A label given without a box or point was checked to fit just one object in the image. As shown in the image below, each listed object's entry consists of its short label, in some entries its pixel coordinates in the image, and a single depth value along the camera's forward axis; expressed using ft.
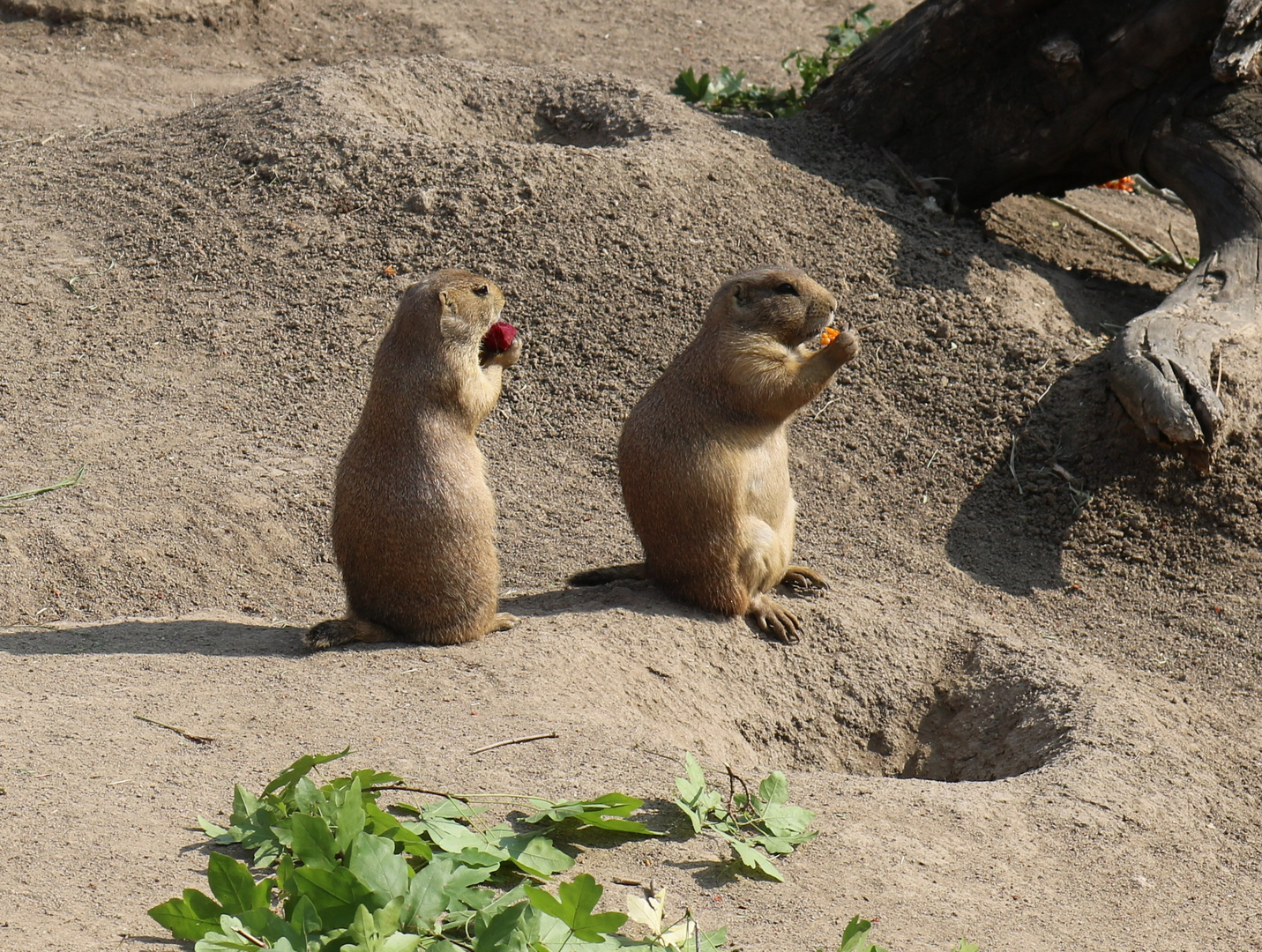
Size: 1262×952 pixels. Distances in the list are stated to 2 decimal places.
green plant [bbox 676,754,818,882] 25.34
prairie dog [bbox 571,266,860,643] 37.45
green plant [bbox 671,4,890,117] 66.16
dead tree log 45.83
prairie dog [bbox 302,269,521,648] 34.32
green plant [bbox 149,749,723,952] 19.22
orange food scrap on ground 69.15
